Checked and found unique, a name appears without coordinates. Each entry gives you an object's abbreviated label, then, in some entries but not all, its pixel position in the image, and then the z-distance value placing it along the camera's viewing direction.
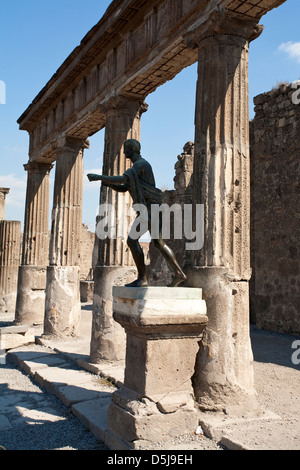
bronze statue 4.44
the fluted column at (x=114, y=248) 6.70
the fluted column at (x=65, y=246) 8.95
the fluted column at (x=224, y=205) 4.21
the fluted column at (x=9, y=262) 14.52
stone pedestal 3.81
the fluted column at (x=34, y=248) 10.71
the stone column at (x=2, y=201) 17.62
